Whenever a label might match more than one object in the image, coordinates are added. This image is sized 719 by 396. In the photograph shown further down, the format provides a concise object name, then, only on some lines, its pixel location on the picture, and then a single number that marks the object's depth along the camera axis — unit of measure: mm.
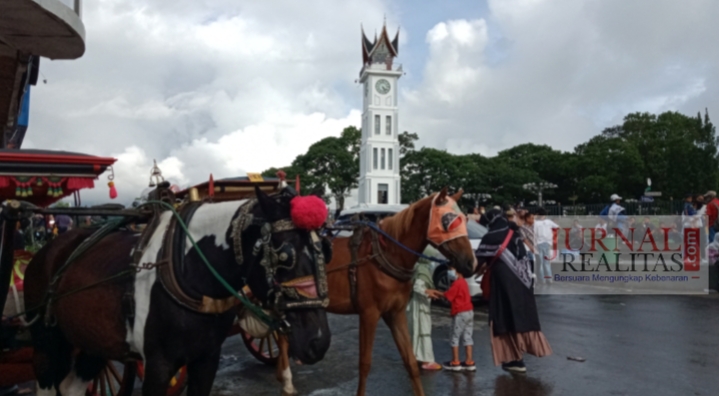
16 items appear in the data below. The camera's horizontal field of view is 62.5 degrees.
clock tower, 67188
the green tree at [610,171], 49969
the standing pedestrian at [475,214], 17005
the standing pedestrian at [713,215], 13742
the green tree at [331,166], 62125
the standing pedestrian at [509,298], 6438
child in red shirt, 6883
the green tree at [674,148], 43375
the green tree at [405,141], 71938
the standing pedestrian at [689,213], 14422
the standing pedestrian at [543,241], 14250
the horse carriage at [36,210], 3809
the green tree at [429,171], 59969
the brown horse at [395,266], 5449
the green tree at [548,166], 56094
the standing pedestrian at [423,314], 6930
